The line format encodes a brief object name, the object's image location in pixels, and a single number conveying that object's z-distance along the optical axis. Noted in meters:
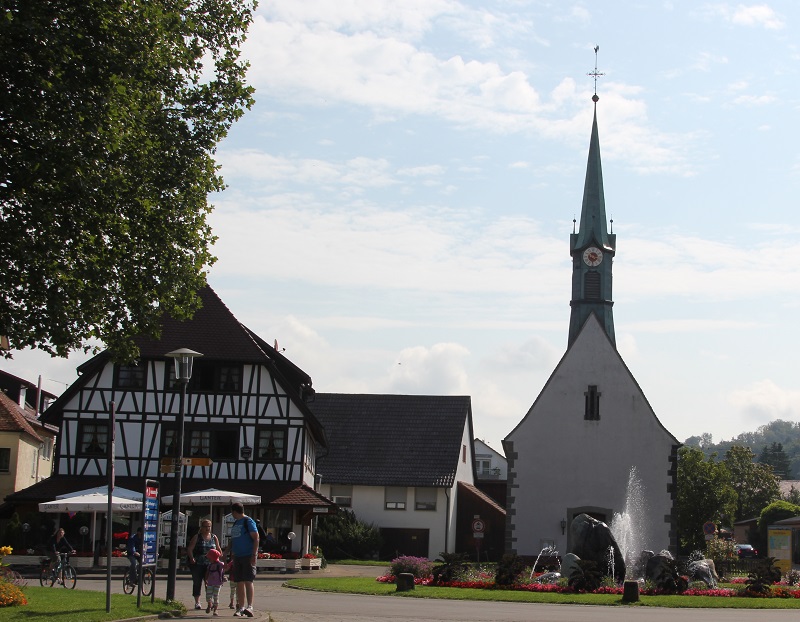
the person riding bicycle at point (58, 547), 28.22
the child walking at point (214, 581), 19.89
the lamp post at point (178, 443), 22.19
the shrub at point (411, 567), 31.68
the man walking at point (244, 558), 18.45
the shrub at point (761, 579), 28.58
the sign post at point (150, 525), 20.00
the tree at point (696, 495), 66.69
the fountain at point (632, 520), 46.88
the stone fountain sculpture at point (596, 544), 33.38
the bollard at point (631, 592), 26.38
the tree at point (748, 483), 101.31
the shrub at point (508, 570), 29.86
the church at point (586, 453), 47.62
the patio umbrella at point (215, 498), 37.62
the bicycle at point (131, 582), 25.72
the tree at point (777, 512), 79.56
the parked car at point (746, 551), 74.25
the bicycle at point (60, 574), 27.88
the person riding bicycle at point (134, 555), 25.77
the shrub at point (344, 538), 52.28
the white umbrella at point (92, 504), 32.84
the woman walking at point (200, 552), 21.58
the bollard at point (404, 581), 28.52
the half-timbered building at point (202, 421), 44.84
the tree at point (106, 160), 17.75
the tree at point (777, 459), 170.12
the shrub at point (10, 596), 20.12
